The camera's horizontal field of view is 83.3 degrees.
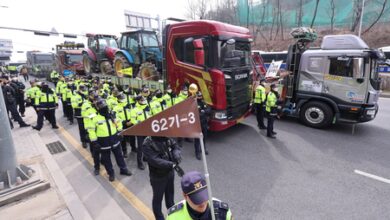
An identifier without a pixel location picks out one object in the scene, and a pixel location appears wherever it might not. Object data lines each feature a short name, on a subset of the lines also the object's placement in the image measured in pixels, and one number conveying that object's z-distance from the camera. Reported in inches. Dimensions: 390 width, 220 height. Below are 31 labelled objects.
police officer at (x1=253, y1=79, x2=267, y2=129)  275.3
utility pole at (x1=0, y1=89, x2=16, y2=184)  156.1
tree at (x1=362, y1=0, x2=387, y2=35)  829.1
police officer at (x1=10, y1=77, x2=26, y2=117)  361.4
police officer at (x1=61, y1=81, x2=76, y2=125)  323.3
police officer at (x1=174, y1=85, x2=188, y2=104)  241.8
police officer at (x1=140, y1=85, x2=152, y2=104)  228.0
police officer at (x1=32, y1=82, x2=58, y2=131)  295.3
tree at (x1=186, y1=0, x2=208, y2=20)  1398.9
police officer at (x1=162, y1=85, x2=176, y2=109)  247.6
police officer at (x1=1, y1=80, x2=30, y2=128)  308.2
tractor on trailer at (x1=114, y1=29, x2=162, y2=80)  381.5
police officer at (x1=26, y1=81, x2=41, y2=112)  301.4
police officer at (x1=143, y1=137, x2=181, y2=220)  114.5
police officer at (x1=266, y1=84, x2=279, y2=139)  250.0
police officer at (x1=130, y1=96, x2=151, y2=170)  192.1
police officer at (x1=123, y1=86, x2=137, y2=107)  250.1
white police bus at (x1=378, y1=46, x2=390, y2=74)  533.5
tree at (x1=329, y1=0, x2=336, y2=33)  961.1
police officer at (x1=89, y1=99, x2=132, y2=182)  165.9
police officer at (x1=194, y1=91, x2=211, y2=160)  213.3
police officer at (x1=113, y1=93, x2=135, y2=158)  210.1
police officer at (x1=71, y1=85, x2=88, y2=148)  242.6
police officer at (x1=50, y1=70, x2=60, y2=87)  566.0
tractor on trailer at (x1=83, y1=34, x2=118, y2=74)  493.7
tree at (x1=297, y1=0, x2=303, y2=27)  1041.5
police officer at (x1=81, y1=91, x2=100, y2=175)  167.5
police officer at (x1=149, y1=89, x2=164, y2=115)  219.5
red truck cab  223.1
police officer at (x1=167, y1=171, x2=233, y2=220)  69.3
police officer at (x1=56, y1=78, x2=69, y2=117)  339.3
